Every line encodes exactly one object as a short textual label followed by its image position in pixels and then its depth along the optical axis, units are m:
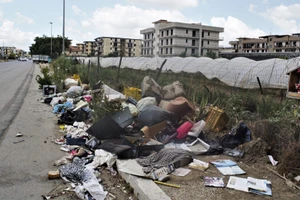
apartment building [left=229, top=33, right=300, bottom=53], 97.56
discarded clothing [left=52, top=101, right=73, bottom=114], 8.40
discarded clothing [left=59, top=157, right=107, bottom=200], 3.38
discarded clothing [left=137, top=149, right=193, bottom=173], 3.98
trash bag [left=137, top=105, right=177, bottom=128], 5.65
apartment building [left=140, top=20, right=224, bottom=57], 81.06
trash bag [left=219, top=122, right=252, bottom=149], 4.90
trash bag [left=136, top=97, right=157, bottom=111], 6.82
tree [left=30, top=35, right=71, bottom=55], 62.97
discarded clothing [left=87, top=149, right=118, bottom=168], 4.27
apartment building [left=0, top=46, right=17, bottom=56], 174.52
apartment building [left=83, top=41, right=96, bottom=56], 130.95
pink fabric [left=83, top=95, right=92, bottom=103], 8.82
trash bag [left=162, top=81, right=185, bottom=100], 7.54
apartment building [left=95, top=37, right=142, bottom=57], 116.72
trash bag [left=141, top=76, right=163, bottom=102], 7.94
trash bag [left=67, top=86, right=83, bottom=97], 10.37
